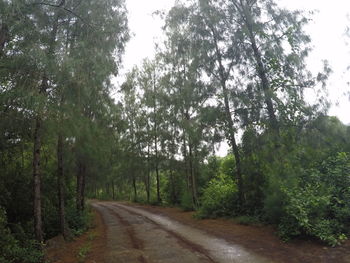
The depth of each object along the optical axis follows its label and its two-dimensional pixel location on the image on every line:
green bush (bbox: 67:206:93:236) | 11.26
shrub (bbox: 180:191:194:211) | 16.70
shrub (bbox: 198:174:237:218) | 12.46
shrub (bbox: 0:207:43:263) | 6.86
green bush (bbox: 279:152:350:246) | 6.82
